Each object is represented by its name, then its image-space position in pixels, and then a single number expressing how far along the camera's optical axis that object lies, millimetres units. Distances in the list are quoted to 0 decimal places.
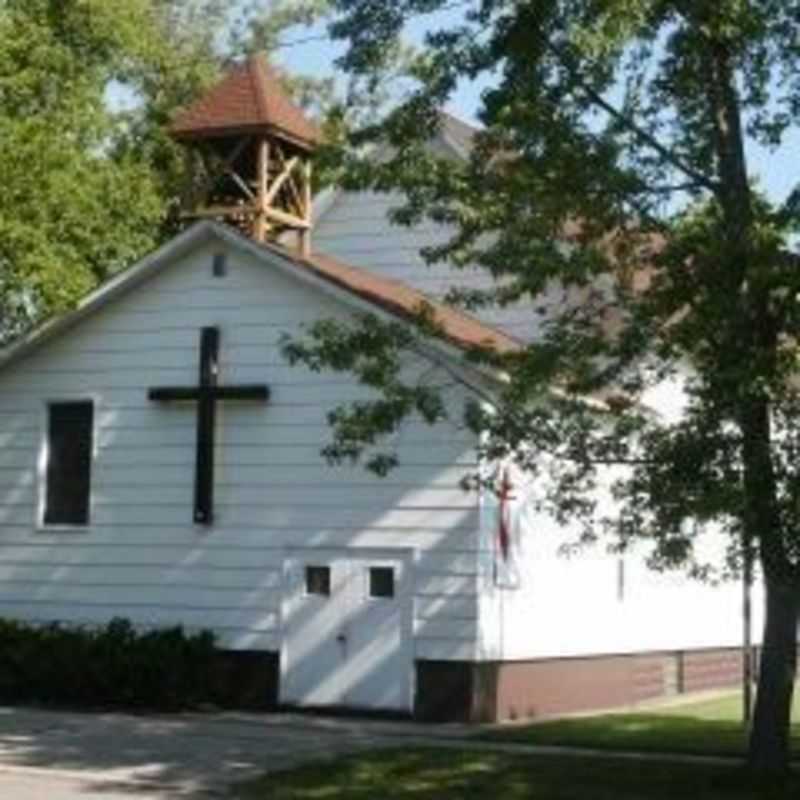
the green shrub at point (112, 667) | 23844
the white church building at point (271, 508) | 23344
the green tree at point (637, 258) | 16078
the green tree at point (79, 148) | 28375
